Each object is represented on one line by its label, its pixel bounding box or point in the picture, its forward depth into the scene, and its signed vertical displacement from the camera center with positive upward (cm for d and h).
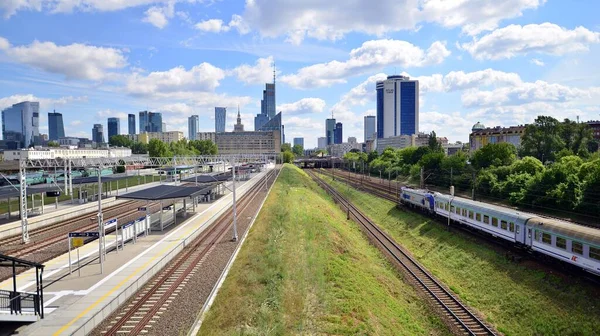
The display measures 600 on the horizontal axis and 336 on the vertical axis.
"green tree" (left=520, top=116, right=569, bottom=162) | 7281 +143
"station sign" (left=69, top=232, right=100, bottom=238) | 2186 -432
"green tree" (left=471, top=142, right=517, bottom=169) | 6373 -134
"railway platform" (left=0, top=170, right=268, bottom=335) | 1623 -656
